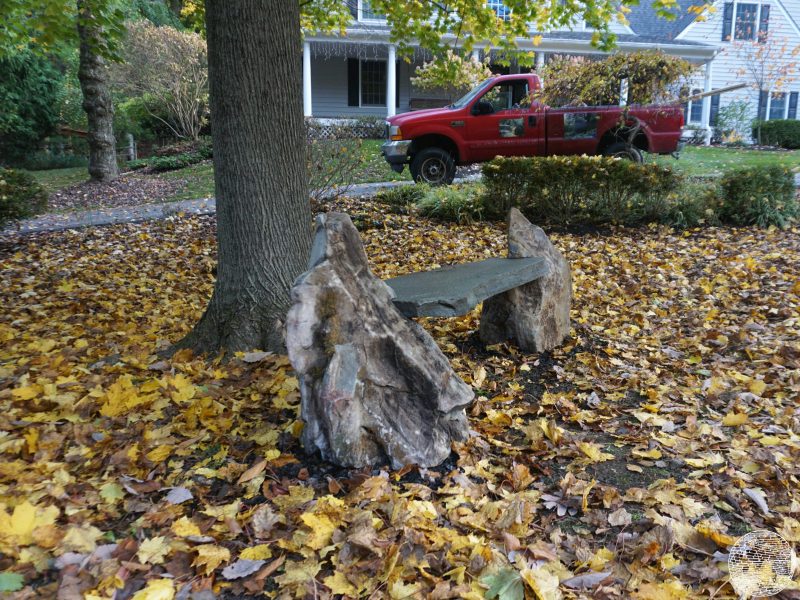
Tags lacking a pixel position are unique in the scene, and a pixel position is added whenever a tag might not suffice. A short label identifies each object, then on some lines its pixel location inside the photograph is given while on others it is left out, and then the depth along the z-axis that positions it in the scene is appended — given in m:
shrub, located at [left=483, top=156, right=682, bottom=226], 8.56
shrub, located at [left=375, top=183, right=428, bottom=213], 9.82
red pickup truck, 11.24
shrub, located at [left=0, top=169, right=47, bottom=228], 8.39
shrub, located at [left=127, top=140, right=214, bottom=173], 17.66
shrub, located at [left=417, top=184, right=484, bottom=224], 9.09
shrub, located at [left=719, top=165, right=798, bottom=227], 8.72
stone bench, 2.68
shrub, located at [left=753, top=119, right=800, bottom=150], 22.12
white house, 22.86
